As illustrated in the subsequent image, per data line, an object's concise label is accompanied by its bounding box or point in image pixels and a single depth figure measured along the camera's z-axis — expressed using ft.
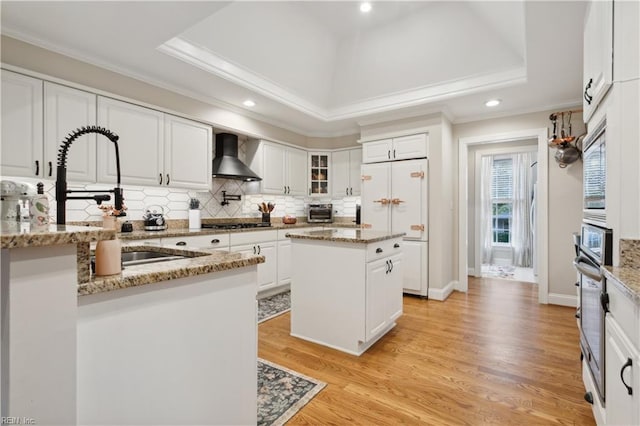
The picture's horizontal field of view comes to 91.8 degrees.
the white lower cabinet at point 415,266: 13.20
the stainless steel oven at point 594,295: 4.55
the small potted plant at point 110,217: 3.73
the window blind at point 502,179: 20.75
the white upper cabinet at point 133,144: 9.11
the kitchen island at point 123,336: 2.42
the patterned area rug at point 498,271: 17.67
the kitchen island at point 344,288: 8.02
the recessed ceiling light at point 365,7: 9.75
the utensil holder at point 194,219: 11.86
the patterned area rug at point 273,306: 11.03
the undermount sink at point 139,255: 6.06
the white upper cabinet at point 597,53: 4.73
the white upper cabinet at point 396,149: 13.33
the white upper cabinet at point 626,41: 4.29
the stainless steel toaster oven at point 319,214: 17.42
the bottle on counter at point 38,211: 3.13
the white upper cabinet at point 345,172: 16.63
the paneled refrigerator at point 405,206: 13.25
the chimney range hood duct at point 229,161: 12.76
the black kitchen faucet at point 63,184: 3.52
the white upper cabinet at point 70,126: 8.04
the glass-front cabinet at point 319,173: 17.25
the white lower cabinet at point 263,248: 11.80
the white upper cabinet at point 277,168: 14.47
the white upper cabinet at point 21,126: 7.38
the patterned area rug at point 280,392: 5.62
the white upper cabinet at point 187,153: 10.75
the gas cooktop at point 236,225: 13.14
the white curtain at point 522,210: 20.03
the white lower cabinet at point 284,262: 13.60
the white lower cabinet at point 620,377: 3.20
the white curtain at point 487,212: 20.40
